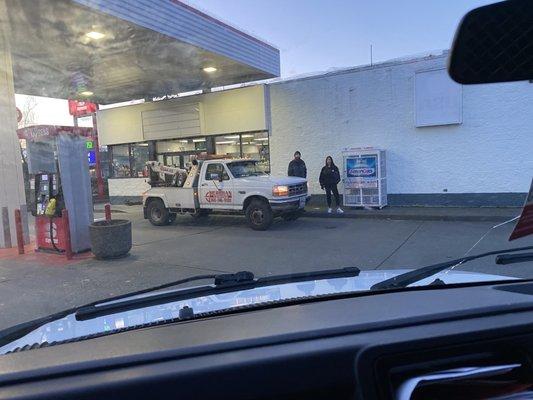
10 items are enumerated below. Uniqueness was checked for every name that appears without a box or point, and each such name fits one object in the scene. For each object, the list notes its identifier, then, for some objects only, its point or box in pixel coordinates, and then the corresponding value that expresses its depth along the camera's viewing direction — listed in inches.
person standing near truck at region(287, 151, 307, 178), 556.1
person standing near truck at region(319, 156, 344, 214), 538.9
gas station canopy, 385.1
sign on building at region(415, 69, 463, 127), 492.4
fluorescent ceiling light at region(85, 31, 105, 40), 416.8
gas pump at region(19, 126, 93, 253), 353.4
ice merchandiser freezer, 527.5
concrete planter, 318.0
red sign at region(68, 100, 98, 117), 781.3
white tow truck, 441.1
